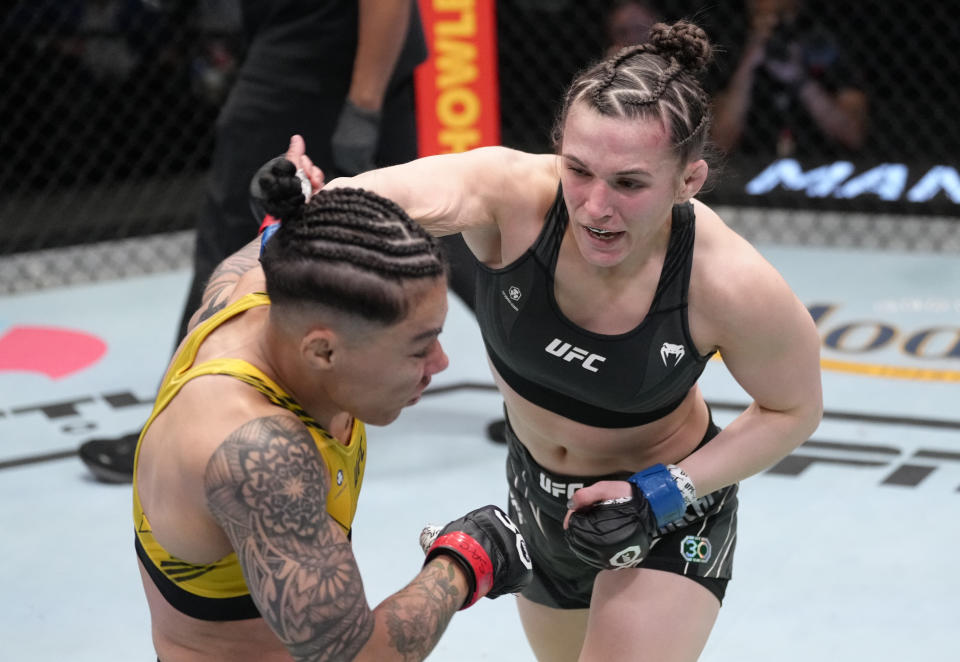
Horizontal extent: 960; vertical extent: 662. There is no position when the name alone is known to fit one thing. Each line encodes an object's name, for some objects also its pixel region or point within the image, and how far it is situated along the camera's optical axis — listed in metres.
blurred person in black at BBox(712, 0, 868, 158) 9.99
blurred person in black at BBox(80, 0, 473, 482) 5.84
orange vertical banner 8.23
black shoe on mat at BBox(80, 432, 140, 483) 6.05
